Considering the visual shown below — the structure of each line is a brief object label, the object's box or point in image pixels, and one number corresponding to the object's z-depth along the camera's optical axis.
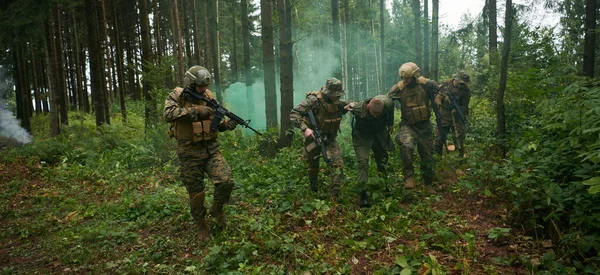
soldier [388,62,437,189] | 6.68
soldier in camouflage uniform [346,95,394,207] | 6.13
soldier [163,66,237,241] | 5.20
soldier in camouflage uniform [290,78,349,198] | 6.31
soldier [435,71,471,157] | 9.19
